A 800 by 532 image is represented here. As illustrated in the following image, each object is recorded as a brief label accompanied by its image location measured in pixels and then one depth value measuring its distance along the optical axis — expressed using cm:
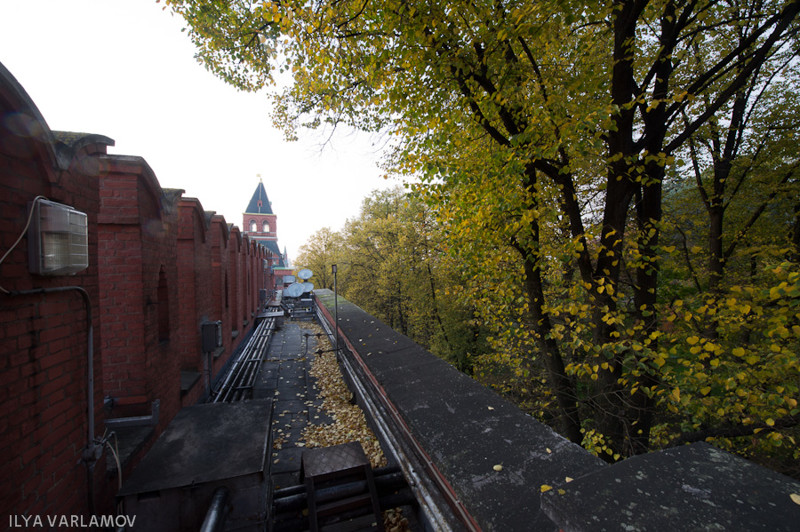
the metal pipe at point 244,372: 709
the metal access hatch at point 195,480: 249
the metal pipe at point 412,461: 250
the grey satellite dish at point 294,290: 1853
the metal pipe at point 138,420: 372
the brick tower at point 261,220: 5478
